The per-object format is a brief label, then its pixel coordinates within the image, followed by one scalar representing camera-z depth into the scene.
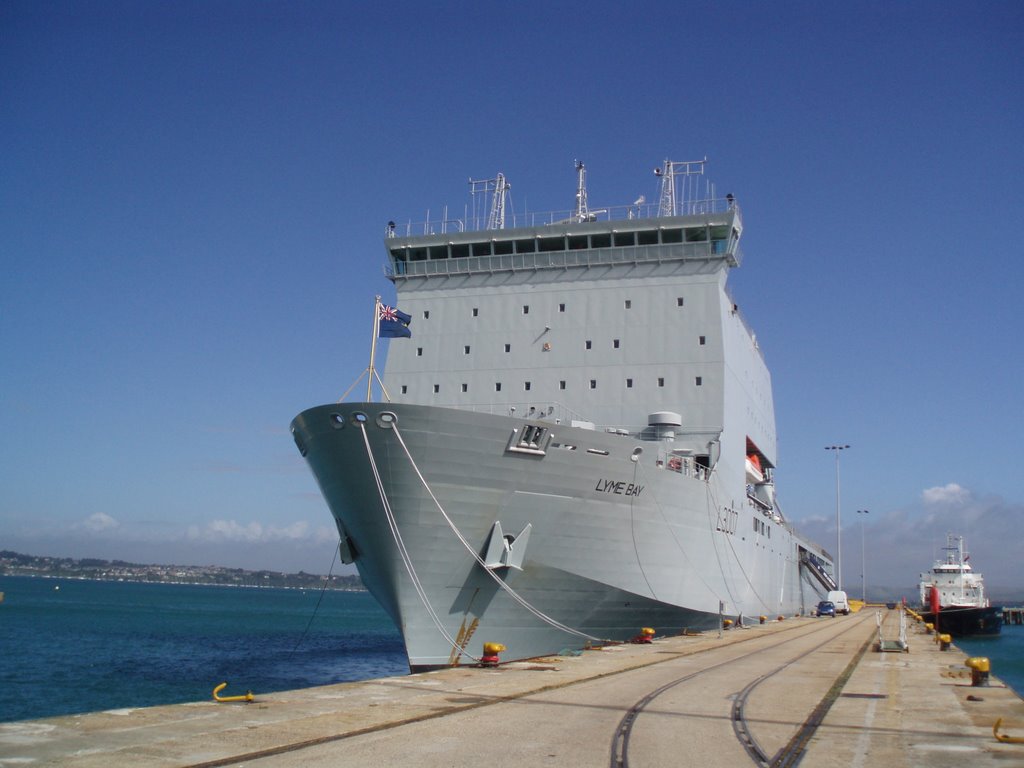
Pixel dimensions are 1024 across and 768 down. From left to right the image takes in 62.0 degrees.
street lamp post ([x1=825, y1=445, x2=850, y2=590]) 57.06
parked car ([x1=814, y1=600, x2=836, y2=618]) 44.86
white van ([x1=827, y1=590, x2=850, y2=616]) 47.66
